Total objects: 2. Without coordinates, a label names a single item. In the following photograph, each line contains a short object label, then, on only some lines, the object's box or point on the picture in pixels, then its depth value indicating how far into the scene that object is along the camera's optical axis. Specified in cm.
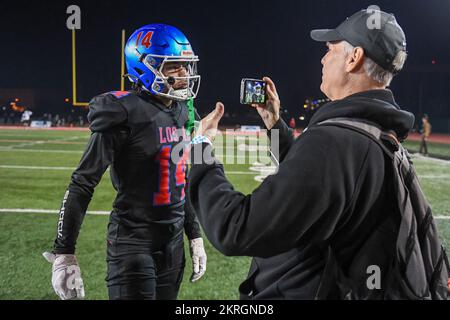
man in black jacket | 119
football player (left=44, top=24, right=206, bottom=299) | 223
